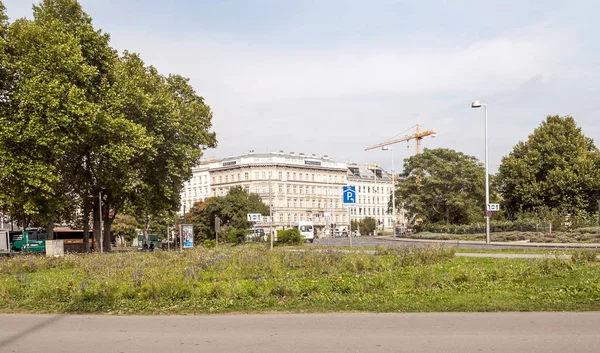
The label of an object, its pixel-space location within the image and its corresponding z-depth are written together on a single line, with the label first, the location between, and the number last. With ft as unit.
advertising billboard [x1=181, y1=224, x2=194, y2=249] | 152.99
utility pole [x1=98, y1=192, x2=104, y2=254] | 128.57
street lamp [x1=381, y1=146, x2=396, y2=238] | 218.89
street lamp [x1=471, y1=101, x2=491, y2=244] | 134.00
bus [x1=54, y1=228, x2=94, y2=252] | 226.48
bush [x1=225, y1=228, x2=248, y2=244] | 181.31
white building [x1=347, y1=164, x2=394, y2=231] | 478.59
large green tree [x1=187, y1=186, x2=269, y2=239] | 254.20
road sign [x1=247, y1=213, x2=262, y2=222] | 154.20
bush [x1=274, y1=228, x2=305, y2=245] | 162.61
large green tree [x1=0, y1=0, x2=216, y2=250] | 99.96
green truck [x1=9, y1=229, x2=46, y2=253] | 193.57
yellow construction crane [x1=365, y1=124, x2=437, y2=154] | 479.41
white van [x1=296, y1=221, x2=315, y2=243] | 238.07
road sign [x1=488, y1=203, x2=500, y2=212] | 147.82
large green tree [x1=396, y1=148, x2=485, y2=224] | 214.07
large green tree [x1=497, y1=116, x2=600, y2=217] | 179.52
